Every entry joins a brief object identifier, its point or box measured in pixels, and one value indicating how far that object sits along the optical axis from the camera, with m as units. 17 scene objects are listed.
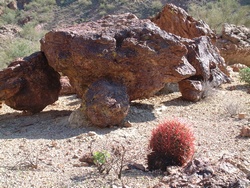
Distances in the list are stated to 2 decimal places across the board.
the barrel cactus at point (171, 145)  3.88
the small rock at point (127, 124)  6.25
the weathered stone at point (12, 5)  37.69
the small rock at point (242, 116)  6.45
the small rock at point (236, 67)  12.35
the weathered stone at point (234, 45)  13.02
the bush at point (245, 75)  9.59
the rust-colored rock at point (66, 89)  9.78
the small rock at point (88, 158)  4.34
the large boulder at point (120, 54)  6.39
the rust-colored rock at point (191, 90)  8.14
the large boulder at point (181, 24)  10.26
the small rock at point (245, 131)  5.22
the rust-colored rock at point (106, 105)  6.07
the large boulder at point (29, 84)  7.15
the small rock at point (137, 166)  4.01
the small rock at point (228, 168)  3.36
